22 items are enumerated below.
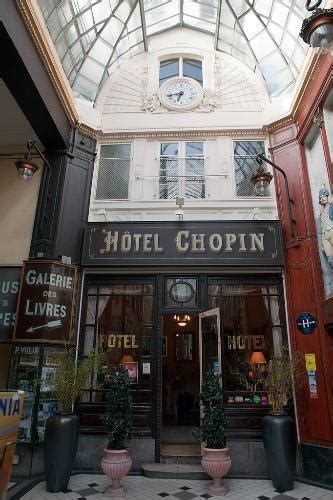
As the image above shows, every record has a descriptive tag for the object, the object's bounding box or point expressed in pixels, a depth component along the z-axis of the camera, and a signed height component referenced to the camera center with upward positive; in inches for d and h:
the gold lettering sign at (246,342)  243.1 +23.1
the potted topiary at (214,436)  187.2 -29.2
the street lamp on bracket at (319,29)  125.8 +118.0
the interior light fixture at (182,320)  356.8 +54.4
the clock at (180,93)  303.4 +230.6
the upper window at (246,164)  278.7 +160.4
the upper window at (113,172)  283.4 +155.3
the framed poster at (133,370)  239.2 +4.3
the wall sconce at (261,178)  231.5 +121.7
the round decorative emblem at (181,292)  255.6 +57.4
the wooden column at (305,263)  208.2 +72.2
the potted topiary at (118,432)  183.6 -27.3
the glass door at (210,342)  230.8 +22.5
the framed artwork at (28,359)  219.6 +9.5
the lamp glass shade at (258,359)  238.5 +12.0
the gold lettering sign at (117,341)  247.3 +23.2
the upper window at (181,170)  281.4 +155.5
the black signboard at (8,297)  231.9 +48.8
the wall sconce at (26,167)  221.9 +122.1
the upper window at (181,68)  323.3 +264.9
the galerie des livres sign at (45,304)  222.7 +43.4
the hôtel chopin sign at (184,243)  250.2 +88.9
